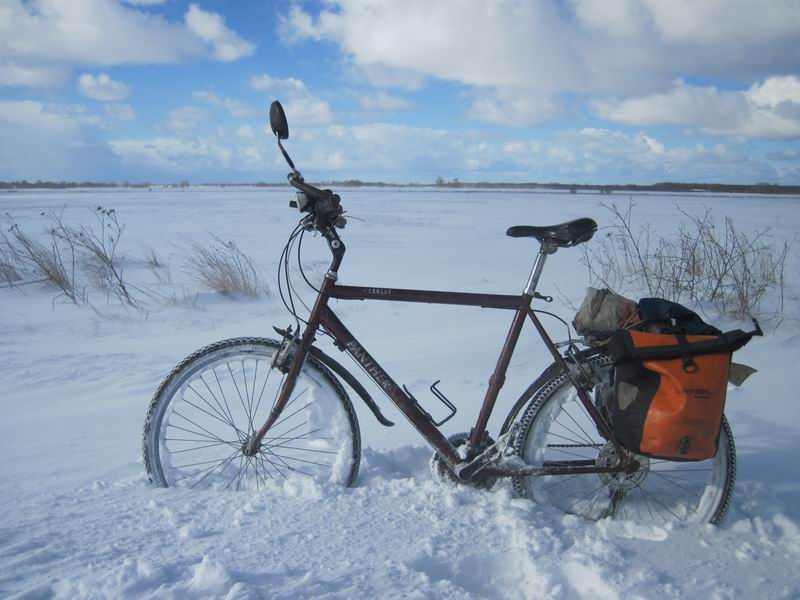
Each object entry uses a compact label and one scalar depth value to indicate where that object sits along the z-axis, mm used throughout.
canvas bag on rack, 2158
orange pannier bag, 1918
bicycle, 2180
